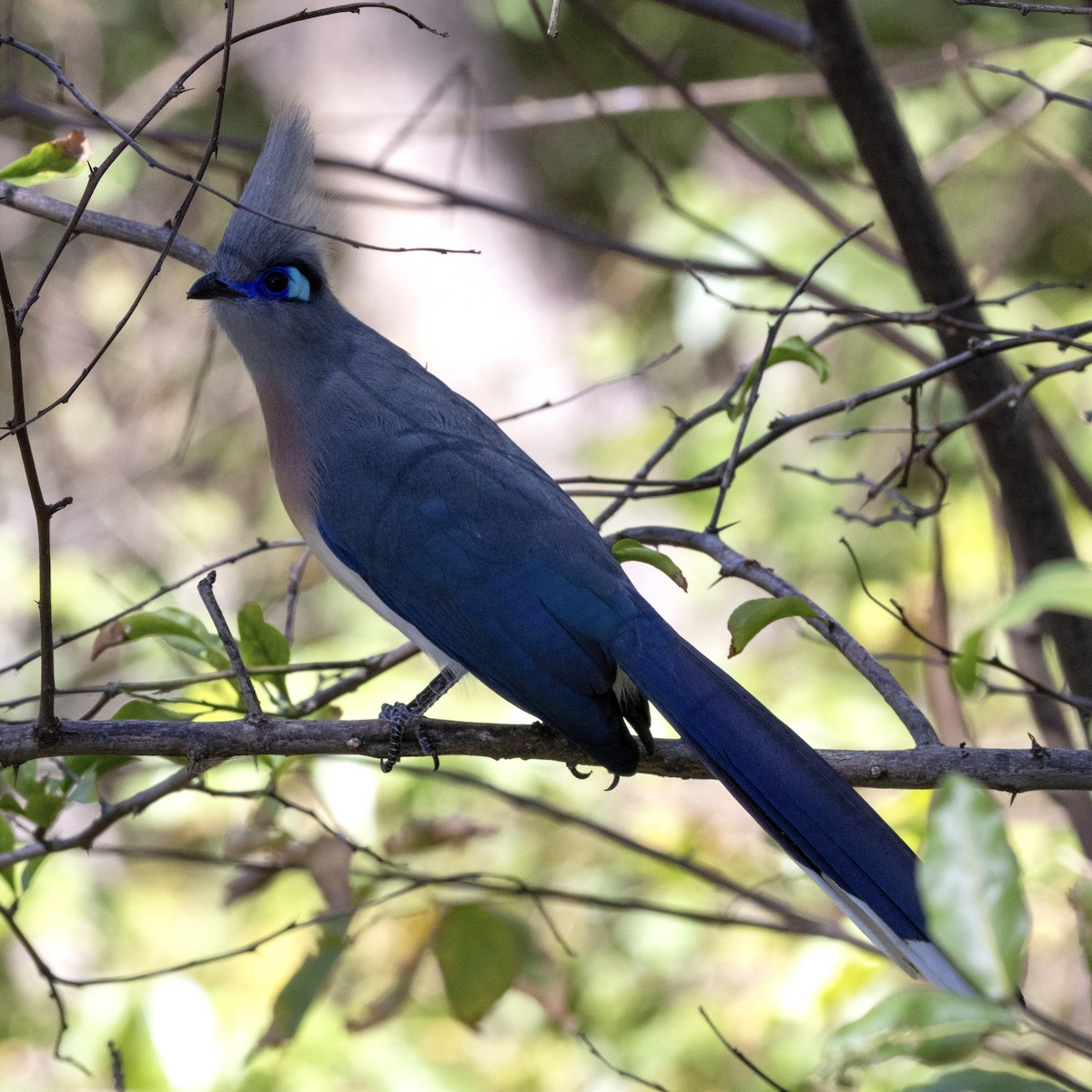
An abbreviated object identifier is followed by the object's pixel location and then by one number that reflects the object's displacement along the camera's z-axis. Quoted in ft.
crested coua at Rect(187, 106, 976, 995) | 13.37
